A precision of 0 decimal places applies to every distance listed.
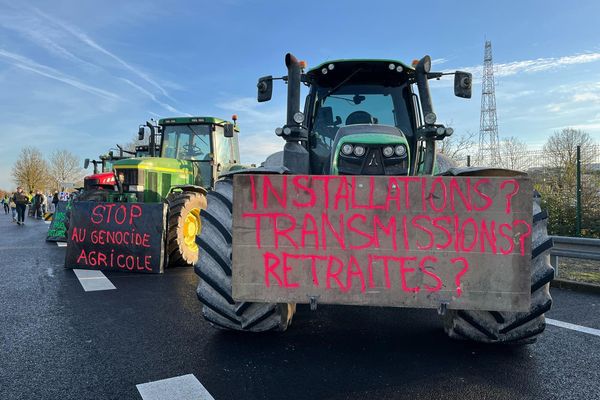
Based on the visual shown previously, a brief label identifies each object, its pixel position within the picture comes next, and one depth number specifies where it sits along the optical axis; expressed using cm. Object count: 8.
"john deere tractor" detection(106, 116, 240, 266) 726
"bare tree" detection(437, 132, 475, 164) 2087
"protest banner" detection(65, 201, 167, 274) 652
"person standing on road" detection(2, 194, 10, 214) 3431
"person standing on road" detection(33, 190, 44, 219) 2556
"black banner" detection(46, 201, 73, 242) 1099
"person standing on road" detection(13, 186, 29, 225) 1817
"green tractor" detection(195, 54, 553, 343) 294
